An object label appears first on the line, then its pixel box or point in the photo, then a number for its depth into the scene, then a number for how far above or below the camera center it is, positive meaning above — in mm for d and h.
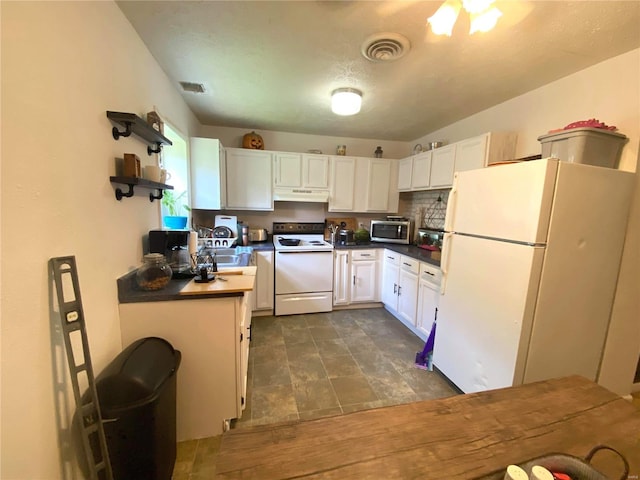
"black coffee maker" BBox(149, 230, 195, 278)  1716 -308
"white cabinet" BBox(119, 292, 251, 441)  1438 -835
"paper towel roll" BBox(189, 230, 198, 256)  1832 -272
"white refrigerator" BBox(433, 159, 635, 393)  1474 -292
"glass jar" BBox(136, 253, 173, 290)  1486 -413
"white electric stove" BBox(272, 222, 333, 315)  3172 -852
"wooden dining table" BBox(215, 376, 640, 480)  652 -644
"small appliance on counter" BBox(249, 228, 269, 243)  3430 -374
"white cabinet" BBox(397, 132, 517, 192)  2385 +602
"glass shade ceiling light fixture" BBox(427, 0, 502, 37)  1104 +893
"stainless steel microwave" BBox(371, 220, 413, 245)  3519 -248
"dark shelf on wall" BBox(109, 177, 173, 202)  1332 +99
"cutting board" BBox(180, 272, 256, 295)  1465 -480
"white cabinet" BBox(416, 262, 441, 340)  2525 -837
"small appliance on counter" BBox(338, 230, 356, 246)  3545 -371
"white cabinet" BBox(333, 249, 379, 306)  3375 -853
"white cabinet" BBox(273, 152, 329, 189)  3395 +516
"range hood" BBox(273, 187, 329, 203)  3449 +192
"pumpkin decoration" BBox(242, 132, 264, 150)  3361 +847
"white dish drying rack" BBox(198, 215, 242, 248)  2924 -322
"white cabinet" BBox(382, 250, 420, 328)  2869 -859
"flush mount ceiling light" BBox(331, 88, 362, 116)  2203 +945
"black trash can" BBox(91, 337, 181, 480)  1045 -873
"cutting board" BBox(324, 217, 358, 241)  3891 -193
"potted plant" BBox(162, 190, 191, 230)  2092 -49
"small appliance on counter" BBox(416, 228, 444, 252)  3102 -304
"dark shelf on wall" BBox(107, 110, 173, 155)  1291 +411
